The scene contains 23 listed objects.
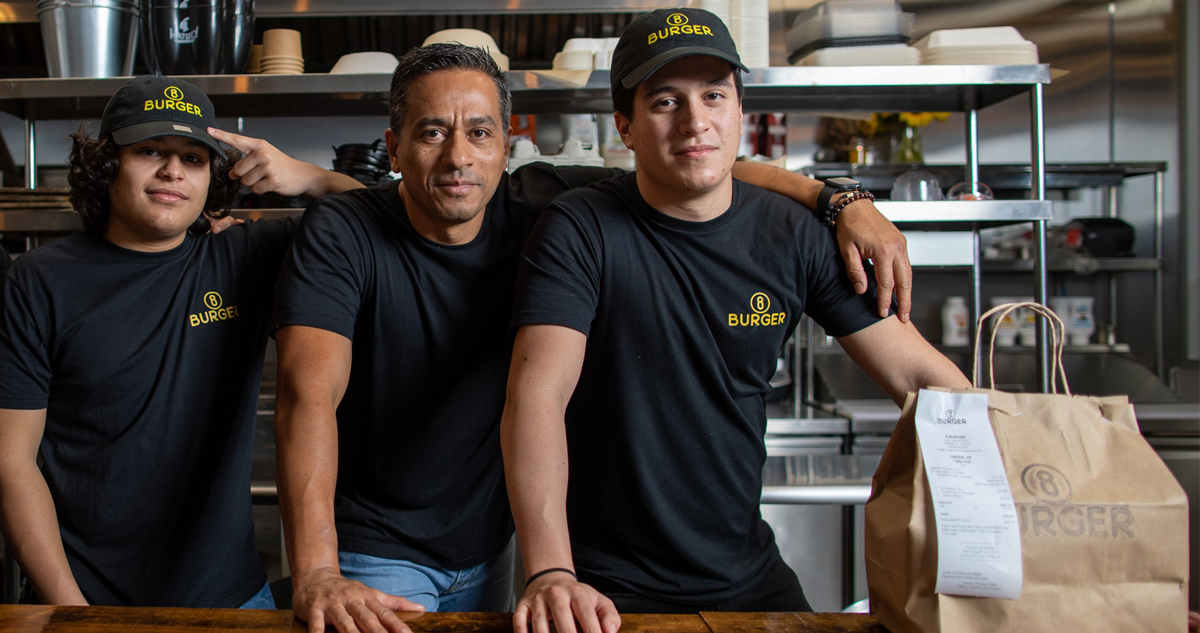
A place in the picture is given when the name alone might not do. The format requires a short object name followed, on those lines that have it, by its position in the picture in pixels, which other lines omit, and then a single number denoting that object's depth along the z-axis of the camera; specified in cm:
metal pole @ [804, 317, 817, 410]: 331
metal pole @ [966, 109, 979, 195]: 245
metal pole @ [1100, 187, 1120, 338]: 409
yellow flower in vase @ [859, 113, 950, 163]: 381
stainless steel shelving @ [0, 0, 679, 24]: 249
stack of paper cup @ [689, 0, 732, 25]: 220
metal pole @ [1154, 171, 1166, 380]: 405
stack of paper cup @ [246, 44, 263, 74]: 241
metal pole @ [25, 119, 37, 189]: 235
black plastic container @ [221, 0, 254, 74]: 220
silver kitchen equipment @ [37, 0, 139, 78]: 216
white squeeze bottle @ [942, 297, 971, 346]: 395
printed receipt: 85
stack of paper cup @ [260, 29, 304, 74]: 227
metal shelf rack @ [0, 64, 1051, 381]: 211
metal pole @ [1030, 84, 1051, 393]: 218
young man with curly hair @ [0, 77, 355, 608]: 140
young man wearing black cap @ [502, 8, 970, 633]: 128
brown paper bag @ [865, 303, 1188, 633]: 85
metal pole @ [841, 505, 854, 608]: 248
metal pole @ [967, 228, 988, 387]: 247
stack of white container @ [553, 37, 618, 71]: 213
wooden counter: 100
